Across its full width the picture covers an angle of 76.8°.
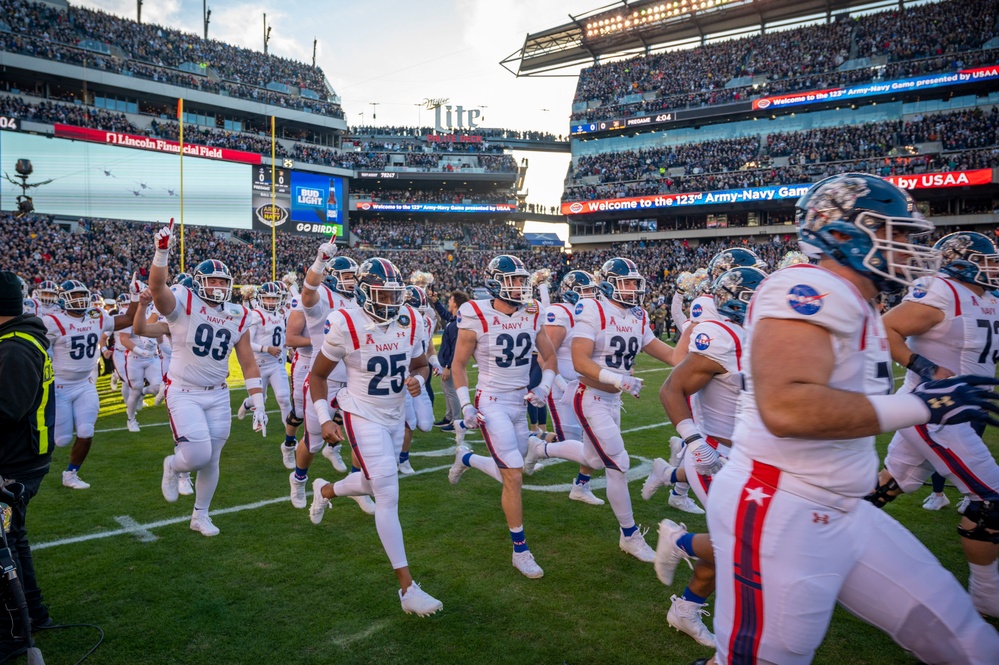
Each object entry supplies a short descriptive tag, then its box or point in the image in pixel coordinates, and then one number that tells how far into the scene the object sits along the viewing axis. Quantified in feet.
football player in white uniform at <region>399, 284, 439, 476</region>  26.86
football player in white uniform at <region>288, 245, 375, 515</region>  22.30
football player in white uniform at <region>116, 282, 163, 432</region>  35.17
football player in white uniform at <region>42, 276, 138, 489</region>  24.20
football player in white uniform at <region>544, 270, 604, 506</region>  22.26
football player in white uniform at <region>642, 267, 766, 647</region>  12.25
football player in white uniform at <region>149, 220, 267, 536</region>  19.07
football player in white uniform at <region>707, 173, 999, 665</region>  7.07
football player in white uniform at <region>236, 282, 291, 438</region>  32.99
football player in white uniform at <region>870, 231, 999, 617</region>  16.01
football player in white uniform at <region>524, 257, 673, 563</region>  17.83
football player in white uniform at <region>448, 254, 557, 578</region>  19.27
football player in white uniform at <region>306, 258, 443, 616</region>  15.44
